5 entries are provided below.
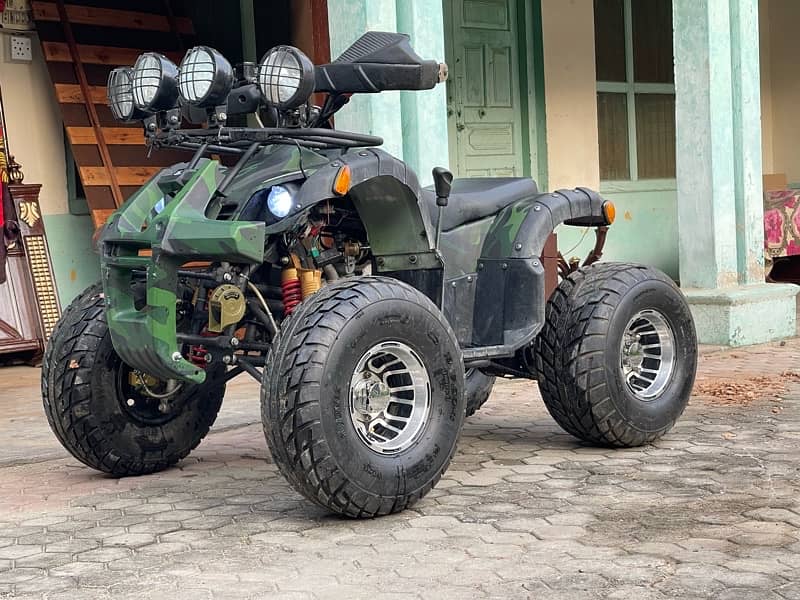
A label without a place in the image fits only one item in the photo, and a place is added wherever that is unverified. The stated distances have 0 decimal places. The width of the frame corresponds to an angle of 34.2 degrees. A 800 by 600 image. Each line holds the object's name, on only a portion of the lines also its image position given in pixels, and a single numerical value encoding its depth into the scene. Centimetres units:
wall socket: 906
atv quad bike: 436
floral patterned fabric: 1195
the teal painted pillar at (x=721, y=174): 901
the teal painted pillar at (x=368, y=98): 714
